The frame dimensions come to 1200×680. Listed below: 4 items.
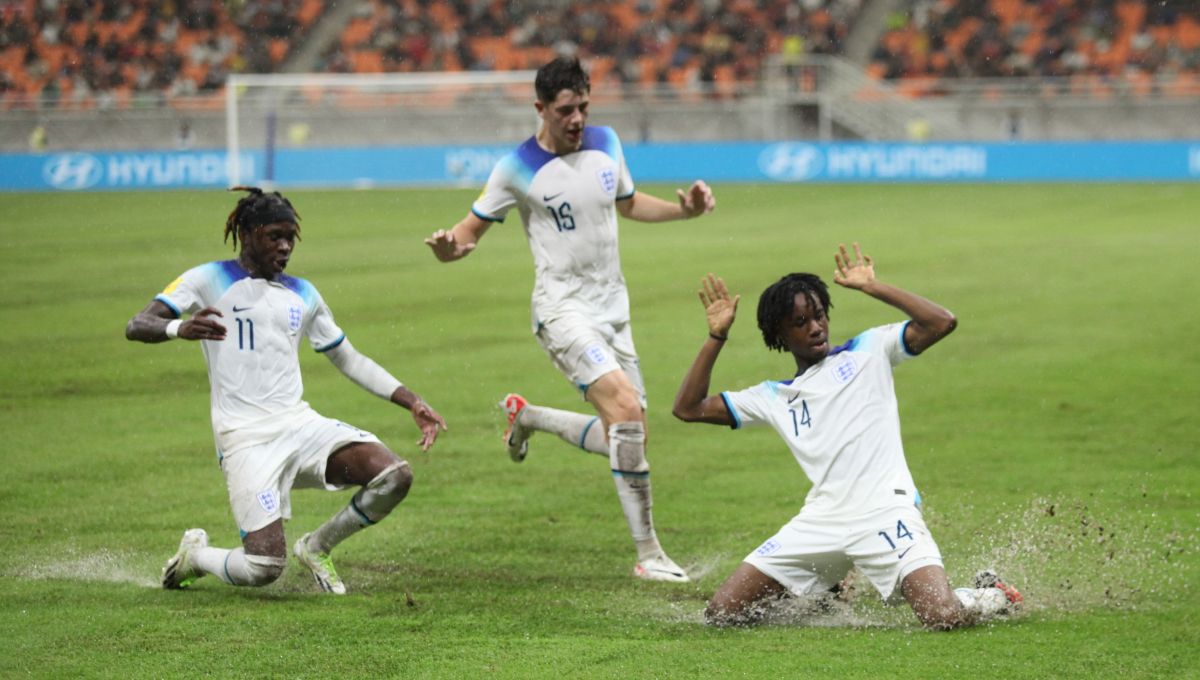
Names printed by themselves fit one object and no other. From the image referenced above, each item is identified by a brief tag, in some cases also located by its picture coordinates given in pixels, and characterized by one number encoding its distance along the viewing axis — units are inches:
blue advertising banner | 2615.7
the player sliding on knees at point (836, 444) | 485.7
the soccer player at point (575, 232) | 618.5
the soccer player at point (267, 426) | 536.7
